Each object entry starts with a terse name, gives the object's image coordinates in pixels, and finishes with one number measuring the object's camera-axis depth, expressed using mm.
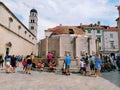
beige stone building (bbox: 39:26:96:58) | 10984
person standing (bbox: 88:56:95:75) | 7166
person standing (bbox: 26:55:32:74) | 7107
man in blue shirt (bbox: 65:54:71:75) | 6808
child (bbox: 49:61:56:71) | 7911
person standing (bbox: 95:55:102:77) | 6472
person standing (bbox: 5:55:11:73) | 7396
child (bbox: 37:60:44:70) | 8356
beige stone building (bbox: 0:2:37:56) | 13486
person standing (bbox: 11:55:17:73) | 7588
